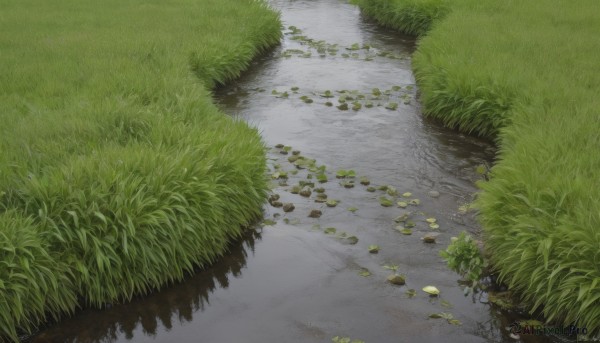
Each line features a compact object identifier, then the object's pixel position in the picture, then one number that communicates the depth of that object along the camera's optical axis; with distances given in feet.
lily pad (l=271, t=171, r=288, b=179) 25.43
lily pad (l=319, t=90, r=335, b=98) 35.50
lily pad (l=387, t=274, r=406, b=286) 18.35
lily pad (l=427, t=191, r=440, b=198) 23.85
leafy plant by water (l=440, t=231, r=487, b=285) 18.34
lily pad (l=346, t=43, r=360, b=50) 45.74
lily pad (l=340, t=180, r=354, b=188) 24.56
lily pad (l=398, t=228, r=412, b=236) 21.07
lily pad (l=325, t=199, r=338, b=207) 23.10
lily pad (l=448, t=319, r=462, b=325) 16.70
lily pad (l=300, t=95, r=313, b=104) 34.71
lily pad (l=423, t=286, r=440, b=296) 17.89
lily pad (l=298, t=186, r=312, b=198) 23.82
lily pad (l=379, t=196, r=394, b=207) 23.06
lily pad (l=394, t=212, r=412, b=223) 21.91
